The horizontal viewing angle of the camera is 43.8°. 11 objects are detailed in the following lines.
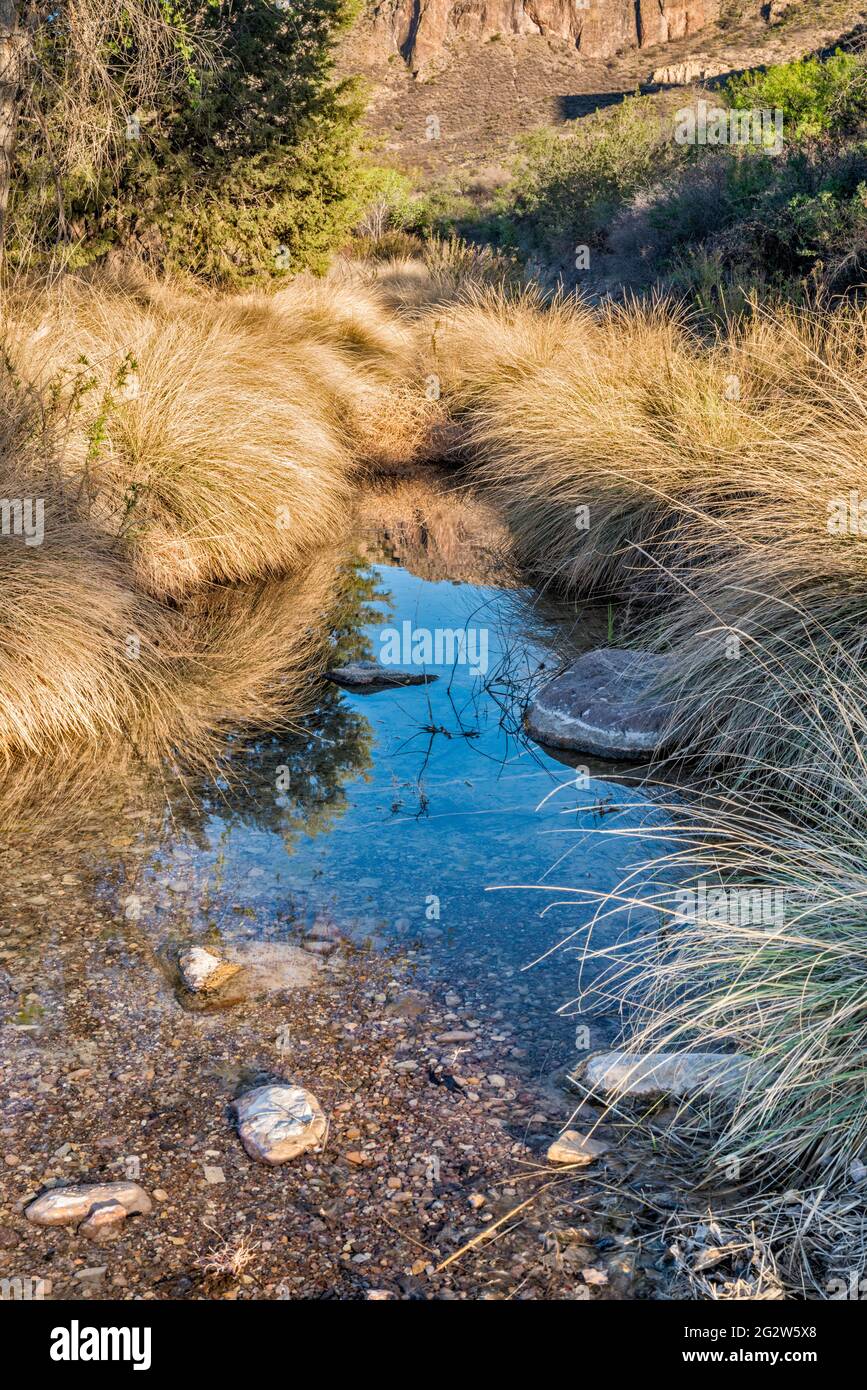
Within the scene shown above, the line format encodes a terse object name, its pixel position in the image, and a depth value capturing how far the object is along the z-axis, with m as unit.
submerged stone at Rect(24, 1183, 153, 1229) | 2.16
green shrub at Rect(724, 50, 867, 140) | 10.92
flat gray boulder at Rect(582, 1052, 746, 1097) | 2.42
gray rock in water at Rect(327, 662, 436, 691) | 5.37
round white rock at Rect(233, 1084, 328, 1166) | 2.36
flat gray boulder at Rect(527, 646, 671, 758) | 4.56
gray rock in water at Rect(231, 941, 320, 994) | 3.02
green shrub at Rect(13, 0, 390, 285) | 10.98
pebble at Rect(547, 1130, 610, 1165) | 2.34
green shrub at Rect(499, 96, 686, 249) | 17.95
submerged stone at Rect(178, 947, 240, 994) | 2.98
